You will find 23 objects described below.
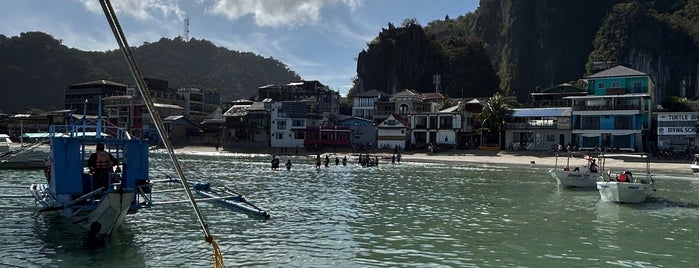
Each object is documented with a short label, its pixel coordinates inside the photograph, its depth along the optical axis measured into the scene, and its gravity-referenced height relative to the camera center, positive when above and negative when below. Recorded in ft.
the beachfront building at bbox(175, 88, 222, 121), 413.37 +28.11
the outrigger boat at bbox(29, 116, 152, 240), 56.13 -5.59
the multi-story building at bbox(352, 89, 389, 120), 349.61 +24.04
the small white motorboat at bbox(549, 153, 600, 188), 130.62 -8.37
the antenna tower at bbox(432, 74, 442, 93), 373.69 +43.31
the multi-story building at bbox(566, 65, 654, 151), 241.76 +14.59
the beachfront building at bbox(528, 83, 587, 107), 287.38 +25.90
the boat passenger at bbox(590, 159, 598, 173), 133.37 -6.35
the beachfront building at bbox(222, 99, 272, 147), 323.10 +7.16
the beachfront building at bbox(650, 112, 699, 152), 231.91 +6.12
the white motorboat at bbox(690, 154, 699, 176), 182.79 -7.82
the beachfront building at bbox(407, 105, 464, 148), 284.41 +7.36
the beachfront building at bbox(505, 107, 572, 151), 260.42 +6.47
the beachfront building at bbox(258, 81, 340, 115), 366.00 +32.97
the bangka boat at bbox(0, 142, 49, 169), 162.26 -8.75
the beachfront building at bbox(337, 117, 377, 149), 324.60 +5.77
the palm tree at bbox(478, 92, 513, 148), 267.98 +12.89
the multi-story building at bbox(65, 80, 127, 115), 402.93 +33.75
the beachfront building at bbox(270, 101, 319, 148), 313.53 +8.60
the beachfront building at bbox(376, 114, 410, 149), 292.81 +4.34
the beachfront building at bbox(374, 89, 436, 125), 320.29 +21.17
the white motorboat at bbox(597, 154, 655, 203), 101.45 -8.91
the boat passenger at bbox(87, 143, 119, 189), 57.77 -3.31
